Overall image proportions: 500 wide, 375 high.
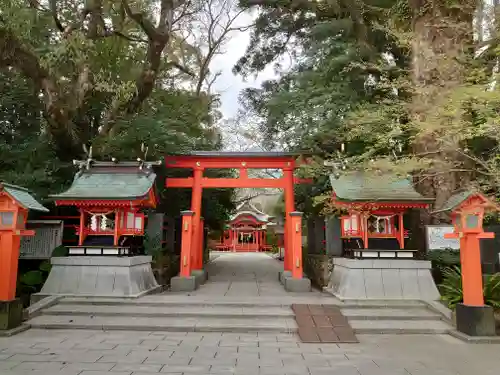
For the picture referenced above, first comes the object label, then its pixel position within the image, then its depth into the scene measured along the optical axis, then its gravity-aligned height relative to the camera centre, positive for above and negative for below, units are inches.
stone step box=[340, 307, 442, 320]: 300.0 -64.8
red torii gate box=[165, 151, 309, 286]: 476.4 +70.7
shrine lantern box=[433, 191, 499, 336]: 254.1 -18.4
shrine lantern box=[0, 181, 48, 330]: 270.4 -8.1
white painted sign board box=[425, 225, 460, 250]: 410.9 -7.4
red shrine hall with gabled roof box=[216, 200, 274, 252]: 1376.7 -0.1
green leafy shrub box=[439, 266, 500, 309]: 278.7 -43.3
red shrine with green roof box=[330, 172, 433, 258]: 373.1 +24.0
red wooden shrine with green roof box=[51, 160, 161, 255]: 384.8 +28.4
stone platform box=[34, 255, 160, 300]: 366.3 -46.2
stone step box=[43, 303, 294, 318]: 303.1 -65.4
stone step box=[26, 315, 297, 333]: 273.4 -68.4
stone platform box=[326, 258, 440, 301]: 354.9 -44.9
